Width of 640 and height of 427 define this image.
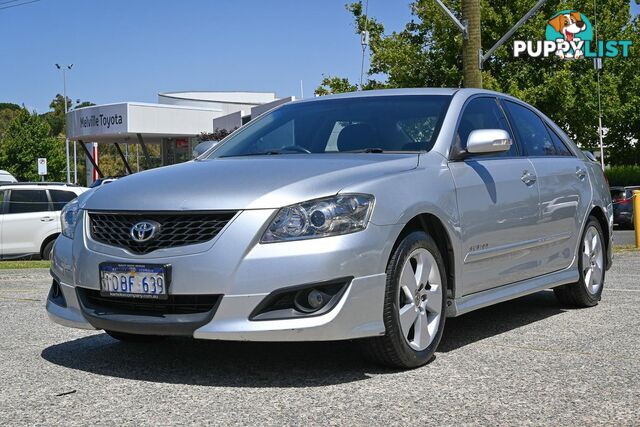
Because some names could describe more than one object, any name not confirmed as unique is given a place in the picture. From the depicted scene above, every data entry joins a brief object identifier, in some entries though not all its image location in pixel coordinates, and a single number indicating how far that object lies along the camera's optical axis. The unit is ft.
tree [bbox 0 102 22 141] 425.44
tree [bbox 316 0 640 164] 114.52
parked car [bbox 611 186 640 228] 96.09
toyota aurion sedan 14.35
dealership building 148.66
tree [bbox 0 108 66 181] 242.37
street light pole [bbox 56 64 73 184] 281.52
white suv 52.54
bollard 51.25
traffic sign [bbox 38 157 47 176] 164.35
